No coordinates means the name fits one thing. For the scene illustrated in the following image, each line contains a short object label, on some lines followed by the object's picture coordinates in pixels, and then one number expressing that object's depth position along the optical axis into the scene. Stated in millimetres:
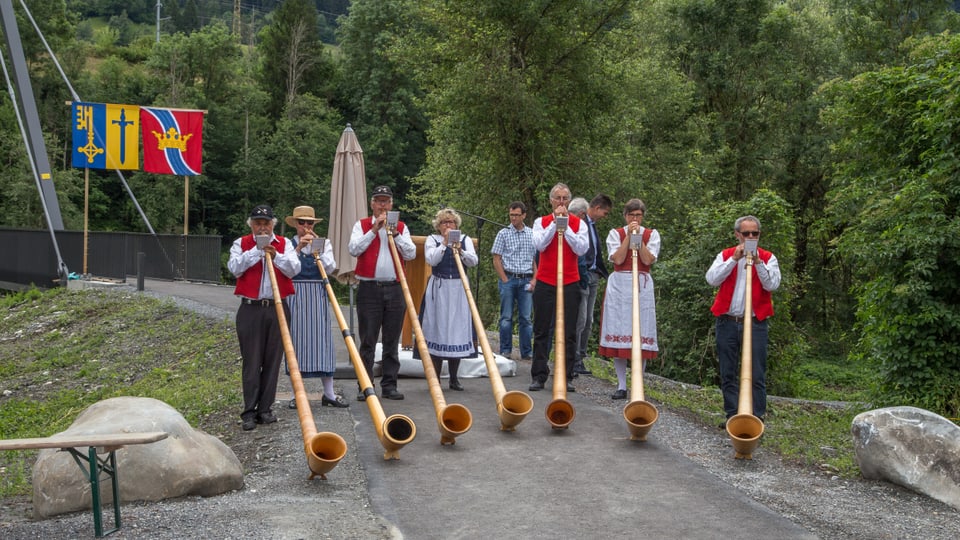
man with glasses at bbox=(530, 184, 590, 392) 8953
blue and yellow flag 23938
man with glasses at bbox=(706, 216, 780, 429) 7934
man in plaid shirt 11508
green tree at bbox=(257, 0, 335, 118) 51188
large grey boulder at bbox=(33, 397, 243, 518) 6016
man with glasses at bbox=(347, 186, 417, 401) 8750
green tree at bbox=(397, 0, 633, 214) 17797
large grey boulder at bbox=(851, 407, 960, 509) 6461
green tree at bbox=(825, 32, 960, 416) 9141
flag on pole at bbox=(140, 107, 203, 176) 24625
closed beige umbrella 9789
